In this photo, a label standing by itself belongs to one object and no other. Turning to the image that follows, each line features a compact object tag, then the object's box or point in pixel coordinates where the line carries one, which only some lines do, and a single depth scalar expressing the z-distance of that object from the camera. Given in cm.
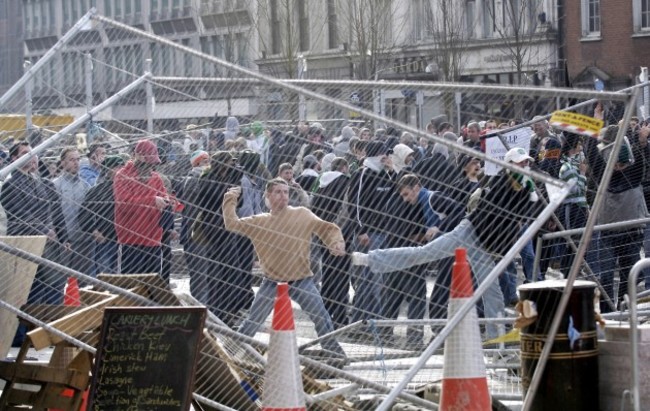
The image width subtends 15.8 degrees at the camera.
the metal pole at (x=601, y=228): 1817
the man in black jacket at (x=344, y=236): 1706
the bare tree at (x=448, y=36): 7180
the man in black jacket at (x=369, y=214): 1578
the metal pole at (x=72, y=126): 1480
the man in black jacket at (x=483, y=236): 1440
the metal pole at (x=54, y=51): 1498
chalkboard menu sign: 1275
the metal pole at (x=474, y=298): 1168
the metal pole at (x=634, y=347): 1249
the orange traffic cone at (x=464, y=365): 1238
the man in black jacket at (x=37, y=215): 1728
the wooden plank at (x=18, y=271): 1611
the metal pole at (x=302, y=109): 1382
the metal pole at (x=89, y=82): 1571
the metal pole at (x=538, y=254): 1820
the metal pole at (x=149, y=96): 1513
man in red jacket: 1720
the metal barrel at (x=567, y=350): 1279
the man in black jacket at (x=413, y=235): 1535
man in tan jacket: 1652
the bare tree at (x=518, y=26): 6938
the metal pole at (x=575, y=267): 1217
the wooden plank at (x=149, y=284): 1517
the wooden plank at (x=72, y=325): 1380
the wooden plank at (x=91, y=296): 1489
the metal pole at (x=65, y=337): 1373
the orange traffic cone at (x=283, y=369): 1194
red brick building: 7696
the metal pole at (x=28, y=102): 1569
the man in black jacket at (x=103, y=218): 1795
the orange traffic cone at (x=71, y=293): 1715
